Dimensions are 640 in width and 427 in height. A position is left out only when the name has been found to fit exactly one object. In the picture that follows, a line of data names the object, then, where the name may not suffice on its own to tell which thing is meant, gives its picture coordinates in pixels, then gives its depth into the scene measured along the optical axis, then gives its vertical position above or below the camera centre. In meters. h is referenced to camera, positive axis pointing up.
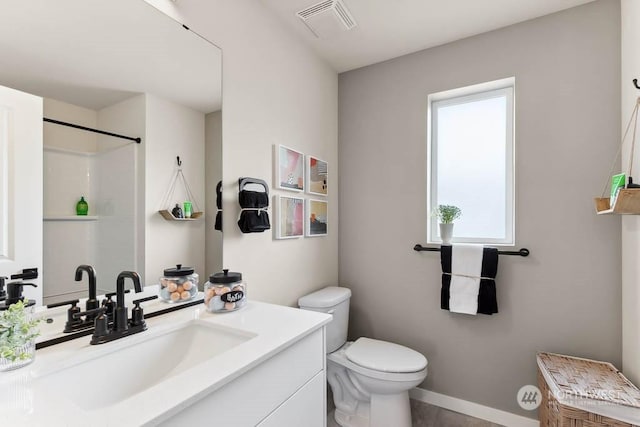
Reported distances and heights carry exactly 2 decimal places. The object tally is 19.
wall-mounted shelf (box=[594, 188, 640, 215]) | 1.26 +0.05
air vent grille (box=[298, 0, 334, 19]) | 1.64 +1.12
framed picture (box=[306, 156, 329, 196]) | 2.04 +0.27
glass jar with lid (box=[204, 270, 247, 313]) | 1.17 -0.30
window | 1.96 +0.37
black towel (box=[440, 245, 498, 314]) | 1.80 -0.41
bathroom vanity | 0.61 -0.39
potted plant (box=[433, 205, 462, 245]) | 2.00 -0.03
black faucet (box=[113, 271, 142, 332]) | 0.91 -0.27
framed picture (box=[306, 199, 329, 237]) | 2.05 -0.02
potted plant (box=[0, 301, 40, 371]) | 0.69 -0.28
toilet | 1.64 -0.86
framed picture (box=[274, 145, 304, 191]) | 1.75 +0.28
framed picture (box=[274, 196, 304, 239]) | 1.76 -0.01
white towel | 1.85 -0.38
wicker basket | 1.22 -0.76
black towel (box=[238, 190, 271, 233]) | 1.47 +0.02
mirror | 0.91 +0.32
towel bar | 1.79 -0.22
